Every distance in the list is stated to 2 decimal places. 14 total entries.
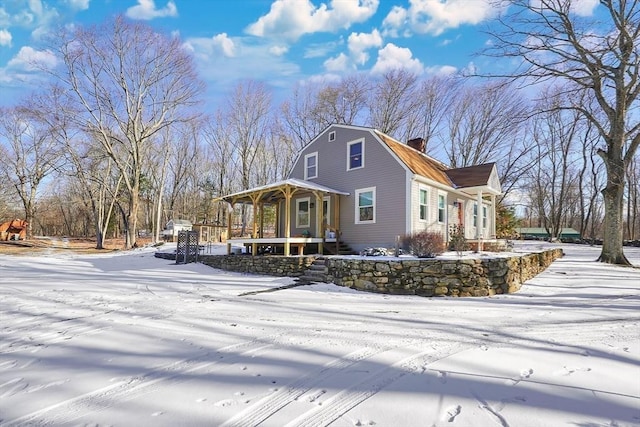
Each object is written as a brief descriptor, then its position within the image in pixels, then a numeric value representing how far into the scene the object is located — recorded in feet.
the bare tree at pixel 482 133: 85.92
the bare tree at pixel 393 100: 84.84
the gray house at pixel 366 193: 40.27
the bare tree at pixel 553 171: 98.63
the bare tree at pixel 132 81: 69.62
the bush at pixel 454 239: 32.55
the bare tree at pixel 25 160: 91.76
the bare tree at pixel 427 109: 88.14
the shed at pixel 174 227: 101.51
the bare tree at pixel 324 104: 88.12
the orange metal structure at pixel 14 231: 97.35
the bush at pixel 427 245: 27.97
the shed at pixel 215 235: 85.88
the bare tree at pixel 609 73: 35.53
